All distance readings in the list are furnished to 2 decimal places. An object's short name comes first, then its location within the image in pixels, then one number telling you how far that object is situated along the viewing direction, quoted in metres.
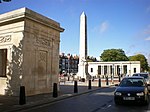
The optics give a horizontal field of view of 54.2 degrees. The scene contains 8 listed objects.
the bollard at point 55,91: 9.89
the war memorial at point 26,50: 10.31
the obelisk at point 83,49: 27.16
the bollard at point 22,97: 7.60
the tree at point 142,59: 70.41
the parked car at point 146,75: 15.39
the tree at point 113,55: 66.34
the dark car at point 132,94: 7.35
